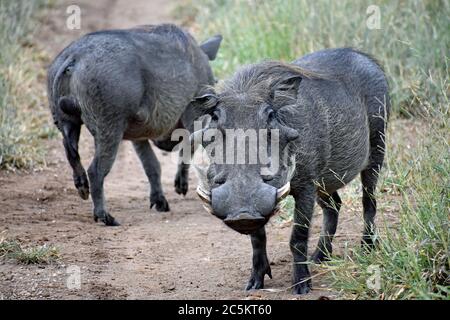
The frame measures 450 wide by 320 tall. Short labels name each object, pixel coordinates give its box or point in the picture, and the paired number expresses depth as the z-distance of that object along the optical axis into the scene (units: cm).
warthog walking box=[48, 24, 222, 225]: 1105
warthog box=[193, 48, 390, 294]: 730
